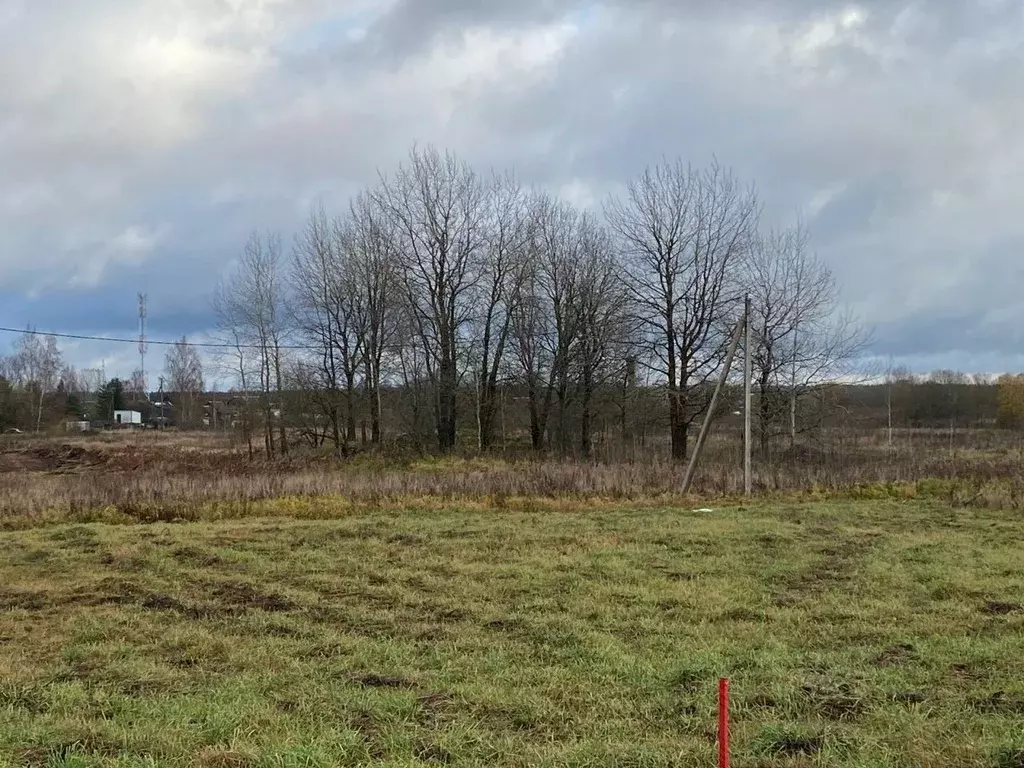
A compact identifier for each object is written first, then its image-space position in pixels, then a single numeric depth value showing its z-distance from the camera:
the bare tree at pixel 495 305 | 32.66
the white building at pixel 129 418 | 74.38
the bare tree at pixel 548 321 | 31.84
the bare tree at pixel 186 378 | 78.31
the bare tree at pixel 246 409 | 35.66
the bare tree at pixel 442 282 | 32.97
